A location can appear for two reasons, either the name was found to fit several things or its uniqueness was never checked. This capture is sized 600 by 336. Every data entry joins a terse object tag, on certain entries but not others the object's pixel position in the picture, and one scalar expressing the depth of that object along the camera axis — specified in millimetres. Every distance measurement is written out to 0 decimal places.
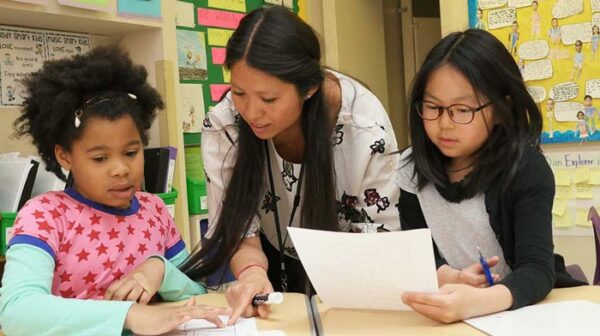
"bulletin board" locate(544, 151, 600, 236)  2143
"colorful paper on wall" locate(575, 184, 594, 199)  2152
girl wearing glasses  1022
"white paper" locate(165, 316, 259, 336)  875
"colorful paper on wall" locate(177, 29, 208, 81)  2346
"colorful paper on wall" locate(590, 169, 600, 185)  2127
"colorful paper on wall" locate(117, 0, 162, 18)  1906
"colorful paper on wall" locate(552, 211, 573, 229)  2203
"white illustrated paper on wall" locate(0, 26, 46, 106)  1891
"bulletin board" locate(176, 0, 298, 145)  2350
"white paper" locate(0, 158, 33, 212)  1607
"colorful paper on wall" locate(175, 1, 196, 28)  2342
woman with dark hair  1196
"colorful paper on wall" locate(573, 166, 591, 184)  2148
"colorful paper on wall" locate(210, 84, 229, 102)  2492
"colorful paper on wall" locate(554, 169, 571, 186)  2197
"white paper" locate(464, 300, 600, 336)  782
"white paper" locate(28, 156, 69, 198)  1700
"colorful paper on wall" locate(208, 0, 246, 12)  2534
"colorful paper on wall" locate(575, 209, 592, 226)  2156
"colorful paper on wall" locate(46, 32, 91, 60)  2021
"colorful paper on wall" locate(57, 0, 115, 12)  1729
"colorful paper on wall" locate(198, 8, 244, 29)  2467
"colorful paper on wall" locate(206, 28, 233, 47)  2504
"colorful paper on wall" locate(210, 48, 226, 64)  2514
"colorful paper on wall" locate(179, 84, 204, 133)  2322
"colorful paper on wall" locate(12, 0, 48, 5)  1643
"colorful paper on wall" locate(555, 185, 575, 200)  2193
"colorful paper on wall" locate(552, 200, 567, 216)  2203
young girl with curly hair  1021
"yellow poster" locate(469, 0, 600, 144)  2104
